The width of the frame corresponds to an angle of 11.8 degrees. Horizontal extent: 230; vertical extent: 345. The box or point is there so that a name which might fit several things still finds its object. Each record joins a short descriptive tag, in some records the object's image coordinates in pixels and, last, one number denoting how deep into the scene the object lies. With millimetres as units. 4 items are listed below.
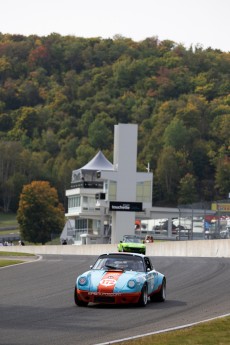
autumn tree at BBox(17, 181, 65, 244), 169750
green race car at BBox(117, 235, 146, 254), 54375
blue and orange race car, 24031
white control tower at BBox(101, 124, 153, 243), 106312
